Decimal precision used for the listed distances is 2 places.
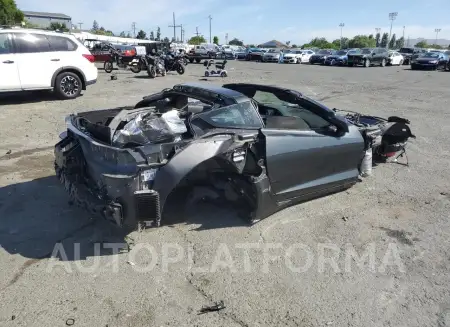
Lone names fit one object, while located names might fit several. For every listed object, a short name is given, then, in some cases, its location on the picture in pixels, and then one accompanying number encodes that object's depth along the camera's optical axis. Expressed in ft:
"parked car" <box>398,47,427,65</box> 126.41
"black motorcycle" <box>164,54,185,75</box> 65.67
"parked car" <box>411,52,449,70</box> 97.19
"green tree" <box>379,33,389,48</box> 445.37
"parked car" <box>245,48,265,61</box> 122.84
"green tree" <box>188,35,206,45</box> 368.27
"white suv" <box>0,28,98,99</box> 30.96
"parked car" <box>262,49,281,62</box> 118.42
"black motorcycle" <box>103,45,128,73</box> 68.80
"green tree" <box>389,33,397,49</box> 471.78
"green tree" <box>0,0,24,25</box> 142.82
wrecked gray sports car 10.40
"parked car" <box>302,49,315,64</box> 120.37
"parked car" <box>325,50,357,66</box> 108.99
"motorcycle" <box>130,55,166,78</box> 59.00
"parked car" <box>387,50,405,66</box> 114.01
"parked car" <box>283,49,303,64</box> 117.39
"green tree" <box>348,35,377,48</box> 352.28
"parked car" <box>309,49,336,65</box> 115.64
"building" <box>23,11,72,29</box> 350.39
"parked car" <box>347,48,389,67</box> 104.17
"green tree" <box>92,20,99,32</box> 499.71
